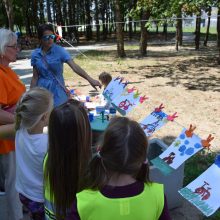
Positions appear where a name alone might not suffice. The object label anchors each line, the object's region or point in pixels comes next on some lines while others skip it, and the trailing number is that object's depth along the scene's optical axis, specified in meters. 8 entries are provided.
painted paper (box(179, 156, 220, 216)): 1.51
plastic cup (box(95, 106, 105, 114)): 3.71
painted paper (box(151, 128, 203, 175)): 1.84
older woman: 1.82
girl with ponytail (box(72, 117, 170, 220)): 1.09
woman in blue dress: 2.80
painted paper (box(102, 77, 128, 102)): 2.76
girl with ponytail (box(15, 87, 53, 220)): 1.55
